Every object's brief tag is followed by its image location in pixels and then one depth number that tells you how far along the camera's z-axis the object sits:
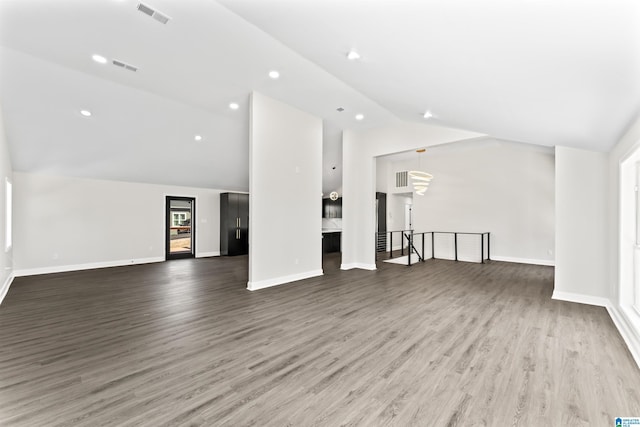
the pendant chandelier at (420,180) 7.88
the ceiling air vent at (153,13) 2.88
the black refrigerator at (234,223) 9.56
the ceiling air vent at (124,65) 4.01
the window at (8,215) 5.04
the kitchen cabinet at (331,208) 11.58
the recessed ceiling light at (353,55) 2.63
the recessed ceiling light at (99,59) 3.85
